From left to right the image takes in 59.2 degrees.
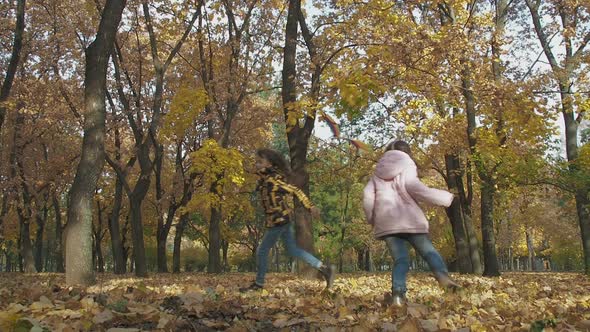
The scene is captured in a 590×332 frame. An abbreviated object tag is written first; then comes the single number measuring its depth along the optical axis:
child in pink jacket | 5.24
